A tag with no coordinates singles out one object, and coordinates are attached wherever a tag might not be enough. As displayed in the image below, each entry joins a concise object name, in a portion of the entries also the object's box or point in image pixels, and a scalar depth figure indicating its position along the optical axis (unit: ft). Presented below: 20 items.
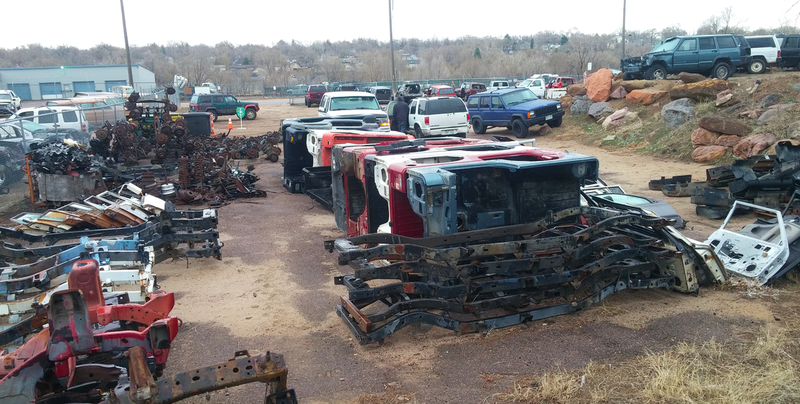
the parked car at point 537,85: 122.11
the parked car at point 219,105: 113.50
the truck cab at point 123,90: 128.40
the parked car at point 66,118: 64.69
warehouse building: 183.83
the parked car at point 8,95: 120.98
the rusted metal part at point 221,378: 10.09
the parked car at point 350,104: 57.65
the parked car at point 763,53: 75.66
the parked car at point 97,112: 82.33
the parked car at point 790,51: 77.41
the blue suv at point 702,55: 71.61
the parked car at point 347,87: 144.86
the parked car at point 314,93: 138.72
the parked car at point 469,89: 122.93
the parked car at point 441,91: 103.26
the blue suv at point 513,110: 71.92
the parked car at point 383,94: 120.26
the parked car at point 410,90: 114.11
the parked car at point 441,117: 64.90
